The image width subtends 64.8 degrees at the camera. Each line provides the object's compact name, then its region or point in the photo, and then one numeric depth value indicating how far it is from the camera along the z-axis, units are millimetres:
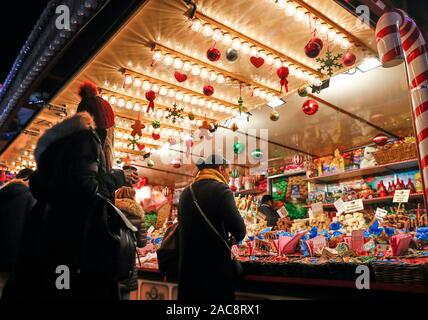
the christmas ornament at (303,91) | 4188
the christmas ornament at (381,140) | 5588
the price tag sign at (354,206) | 3721
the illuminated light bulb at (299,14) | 3269
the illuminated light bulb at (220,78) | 4438
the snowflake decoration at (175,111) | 5071
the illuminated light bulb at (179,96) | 4943
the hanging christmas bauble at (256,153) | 6664
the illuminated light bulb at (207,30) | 3476
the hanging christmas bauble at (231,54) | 3648
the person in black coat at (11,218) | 3150
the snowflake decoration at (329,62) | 3547
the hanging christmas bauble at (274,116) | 4621
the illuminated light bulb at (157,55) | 3815
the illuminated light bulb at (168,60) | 3963
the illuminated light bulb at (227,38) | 3636
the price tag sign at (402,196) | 4035
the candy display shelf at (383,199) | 5656
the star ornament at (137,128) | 5297
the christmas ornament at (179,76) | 4227
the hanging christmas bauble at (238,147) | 6888
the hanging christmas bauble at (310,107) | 4409
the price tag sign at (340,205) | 3870
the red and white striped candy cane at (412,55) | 2564
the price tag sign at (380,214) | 3654
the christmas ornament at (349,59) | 3685
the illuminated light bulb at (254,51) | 3872
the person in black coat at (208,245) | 2598
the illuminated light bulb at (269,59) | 4049
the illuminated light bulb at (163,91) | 4749
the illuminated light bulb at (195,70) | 4234
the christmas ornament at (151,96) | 4641
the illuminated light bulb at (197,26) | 3393
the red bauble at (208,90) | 4469
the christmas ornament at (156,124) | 5445
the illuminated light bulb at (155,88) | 4672
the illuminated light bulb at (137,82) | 4465
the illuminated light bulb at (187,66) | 4156
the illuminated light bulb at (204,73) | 4312
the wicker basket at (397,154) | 5539
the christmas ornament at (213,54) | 3645
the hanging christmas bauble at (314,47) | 3391
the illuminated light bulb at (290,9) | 3215
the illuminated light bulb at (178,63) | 4055
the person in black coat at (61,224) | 1575
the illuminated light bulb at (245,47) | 3809
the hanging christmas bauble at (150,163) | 7598
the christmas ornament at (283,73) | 4082
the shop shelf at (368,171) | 5879
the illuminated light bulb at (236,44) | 3723
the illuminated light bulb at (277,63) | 4132
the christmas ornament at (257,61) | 3855
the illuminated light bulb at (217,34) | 3566
